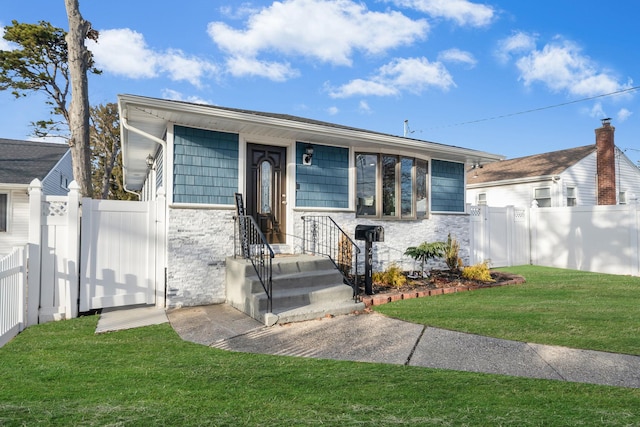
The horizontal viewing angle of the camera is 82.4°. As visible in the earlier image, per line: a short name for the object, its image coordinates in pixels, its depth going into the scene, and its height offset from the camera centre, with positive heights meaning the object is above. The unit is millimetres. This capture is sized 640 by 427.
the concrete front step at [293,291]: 5094 -984
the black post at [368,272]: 6223 -766
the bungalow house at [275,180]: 6016 +942
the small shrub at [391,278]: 6982 -992
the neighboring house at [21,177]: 11992 +1770
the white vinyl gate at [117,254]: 5504 -429
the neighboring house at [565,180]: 13766 +2064
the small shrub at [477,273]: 7707 -988
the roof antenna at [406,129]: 22859 +6169
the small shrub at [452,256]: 7805 -621
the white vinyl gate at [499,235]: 10594 -233
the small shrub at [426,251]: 7297 -476
